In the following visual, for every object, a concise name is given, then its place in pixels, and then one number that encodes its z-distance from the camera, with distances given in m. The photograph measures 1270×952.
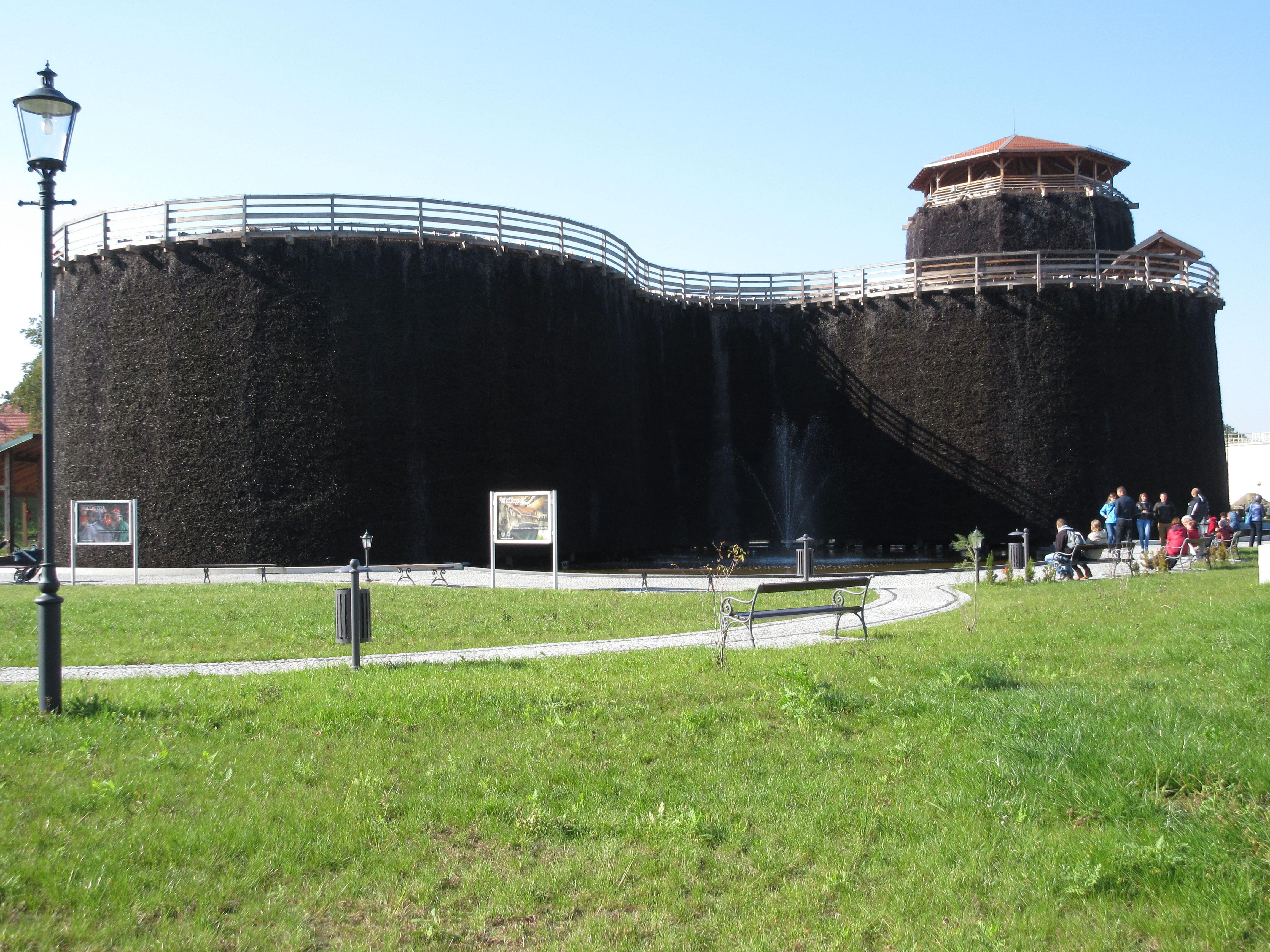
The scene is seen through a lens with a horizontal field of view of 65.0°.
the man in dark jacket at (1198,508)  22.98
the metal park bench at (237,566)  20.58
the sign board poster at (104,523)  22.59
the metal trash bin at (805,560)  20.19
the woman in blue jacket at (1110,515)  21.92
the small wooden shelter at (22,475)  29.50
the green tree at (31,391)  48.03
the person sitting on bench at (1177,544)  19.34
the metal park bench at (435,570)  20.22
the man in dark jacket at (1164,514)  22.41
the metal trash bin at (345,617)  10.48
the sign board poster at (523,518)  19.91
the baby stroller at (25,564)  21.34
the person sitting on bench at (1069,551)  18.38
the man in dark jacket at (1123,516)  21.66
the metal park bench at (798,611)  10.86
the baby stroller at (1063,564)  18.25
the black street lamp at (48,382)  7.55
